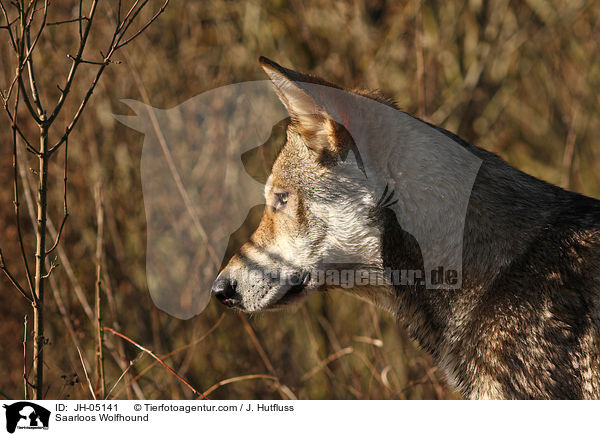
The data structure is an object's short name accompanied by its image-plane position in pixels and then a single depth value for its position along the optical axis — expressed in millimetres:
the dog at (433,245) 5328
